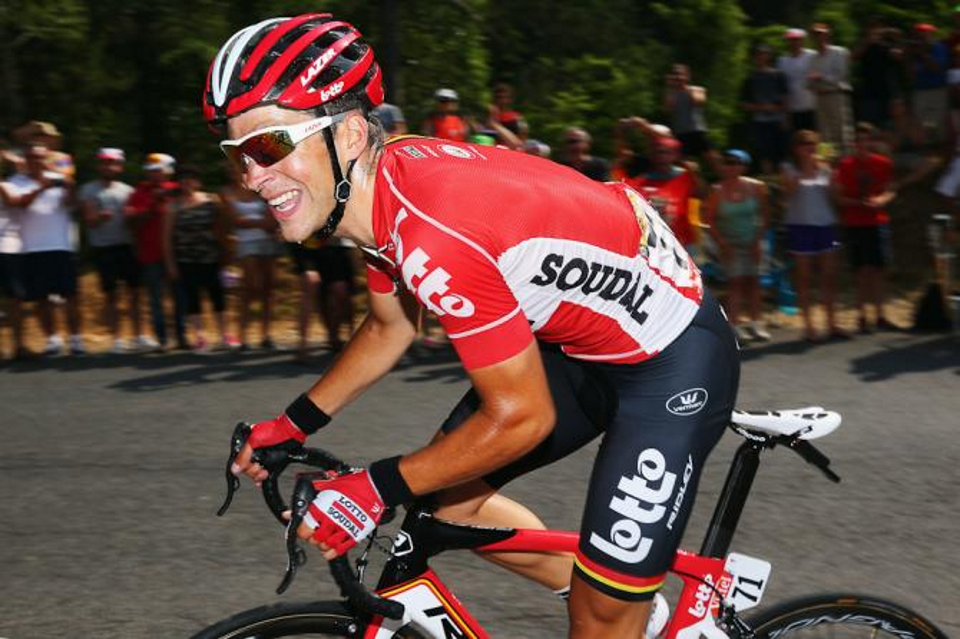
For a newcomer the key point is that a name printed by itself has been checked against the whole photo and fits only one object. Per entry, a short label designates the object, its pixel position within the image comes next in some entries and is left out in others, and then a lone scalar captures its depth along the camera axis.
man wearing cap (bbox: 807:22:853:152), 13.27
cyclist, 3.06
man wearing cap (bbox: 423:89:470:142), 11.40
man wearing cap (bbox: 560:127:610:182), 10.32
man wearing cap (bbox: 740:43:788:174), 13.20
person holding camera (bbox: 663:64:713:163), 12.83
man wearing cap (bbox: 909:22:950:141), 13.27
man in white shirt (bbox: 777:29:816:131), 13.22
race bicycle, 3.25
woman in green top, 10.54
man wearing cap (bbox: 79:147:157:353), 10.70
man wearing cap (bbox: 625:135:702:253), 10.15
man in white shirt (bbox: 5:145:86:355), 10.40
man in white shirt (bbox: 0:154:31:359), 10.42
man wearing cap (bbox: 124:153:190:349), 10.58
